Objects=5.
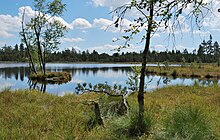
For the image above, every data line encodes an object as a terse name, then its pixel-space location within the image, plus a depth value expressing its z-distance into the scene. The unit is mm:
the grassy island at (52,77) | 29175
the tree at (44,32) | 25828
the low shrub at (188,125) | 3873
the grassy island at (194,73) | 36634
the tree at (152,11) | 3357
